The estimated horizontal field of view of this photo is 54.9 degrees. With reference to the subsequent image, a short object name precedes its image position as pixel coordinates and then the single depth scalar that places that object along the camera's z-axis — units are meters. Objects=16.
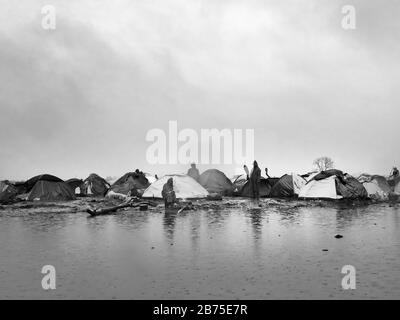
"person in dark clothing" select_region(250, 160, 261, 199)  30.28
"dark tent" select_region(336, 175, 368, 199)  25.83
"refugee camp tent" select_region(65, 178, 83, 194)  36.75
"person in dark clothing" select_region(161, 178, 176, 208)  21.84
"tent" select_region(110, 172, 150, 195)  33.47
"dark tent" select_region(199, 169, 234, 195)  33.88
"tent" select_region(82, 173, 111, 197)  37.74
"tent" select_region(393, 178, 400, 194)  30.78
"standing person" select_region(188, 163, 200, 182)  33.16
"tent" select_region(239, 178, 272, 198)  32.19
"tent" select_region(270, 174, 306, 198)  30.03
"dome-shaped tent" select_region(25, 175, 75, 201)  29.48
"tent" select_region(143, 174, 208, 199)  27.69
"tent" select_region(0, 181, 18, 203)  28.52
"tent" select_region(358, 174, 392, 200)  28.37
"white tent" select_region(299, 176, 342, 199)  25.73
